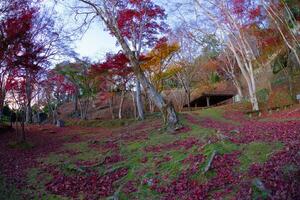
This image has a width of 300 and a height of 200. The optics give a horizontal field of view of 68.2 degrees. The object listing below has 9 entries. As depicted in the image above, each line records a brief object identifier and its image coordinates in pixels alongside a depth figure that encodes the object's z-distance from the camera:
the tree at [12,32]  8.85
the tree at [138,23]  15.04
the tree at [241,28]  14.97
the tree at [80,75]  21.49
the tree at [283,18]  14.06
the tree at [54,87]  19.43
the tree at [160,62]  19.21
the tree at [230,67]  24.08
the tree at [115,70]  17.87
